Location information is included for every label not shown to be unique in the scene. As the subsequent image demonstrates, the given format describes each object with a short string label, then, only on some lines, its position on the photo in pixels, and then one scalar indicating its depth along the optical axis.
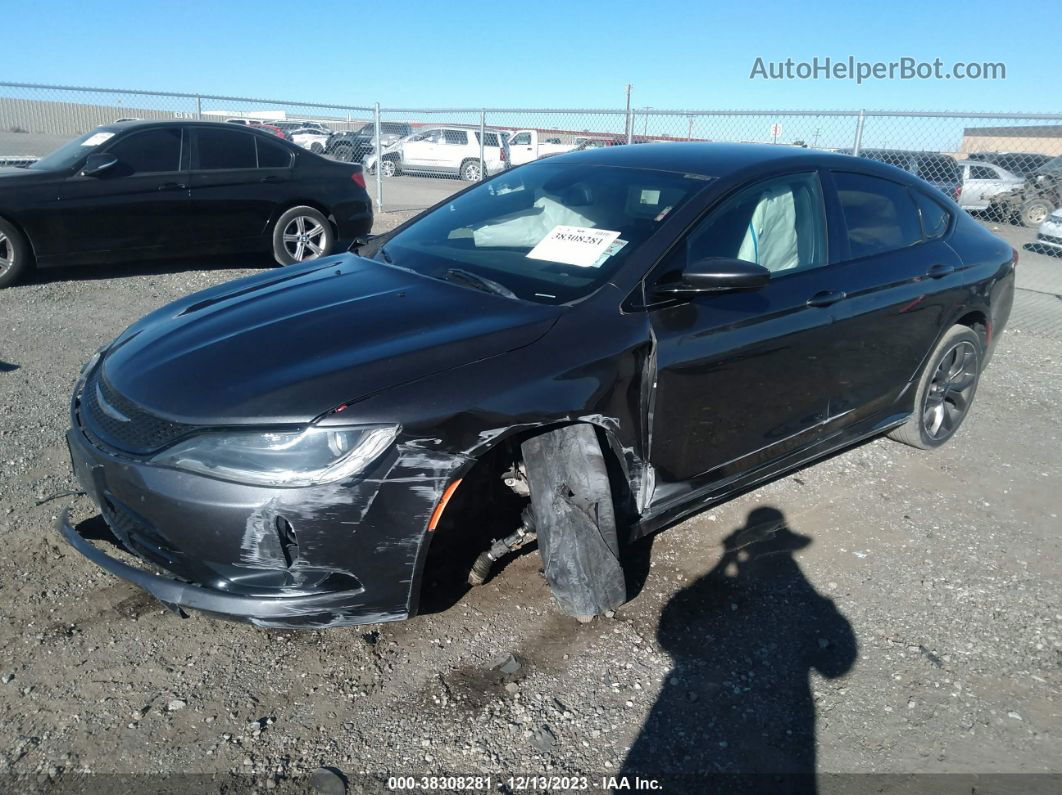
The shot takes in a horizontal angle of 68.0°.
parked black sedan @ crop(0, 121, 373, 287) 6.93
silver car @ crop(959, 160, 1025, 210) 13.38
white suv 20.95
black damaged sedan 2.31
